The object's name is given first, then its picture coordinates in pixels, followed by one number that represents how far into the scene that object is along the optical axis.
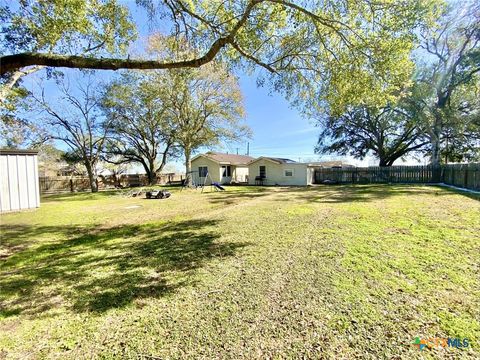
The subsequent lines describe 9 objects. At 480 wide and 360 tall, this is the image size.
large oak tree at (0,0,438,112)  5.58
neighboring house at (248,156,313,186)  21.97
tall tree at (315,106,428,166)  22.33
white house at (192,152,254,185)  24.42
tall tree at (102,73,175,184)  17.59
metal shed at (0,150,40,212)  8.62
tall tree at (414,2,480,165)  15.07
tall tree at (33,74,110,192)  17.05
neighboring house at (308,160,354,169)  44.06
